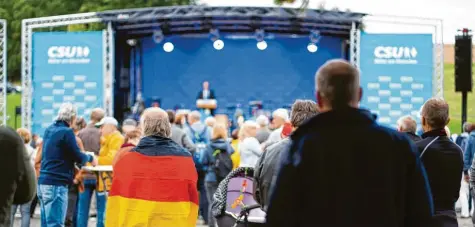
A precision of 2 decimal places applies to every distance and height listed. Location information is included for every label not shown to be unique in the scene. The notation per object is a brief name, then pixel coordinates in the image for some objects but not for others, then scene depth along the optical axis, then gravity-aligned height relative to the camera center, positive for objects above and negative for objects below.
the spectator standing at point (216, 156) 13.90 -0.36
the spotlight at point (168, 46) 25.95 +2.16
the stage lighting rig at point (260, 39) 24.86 +2.28
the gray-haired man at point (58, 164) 10.29 -0.34
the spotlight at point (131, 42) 25.53 +2.25
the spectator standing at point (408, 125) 7.49 +0.04
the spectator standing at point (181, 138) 14.28 -0.10
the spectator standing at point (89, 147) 12.43 -0.21
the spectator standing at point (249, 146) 13.29 -0.20
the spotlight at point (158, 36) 24.96 +2.36
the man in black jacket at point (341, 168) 3.80 -0.14
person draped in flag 7.38 -0.38
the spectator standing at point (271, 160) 5.99 -0.17
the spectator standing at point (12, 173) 5.88 -0.25
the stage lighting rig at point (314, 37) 24.17 +2.26
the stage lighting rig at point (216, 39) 24.91 +2.33
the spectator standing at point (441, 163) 6.18 -0.20
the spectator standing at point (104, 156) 12.22 -0.31
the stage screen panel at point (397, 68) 20.67 +1.29
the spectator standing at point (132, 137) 10.71 -0.07
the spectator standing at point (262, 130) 14.70 +0.01
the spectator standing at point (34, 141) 19.02 -0.20
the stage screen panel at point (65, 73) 21.28 +1.22
